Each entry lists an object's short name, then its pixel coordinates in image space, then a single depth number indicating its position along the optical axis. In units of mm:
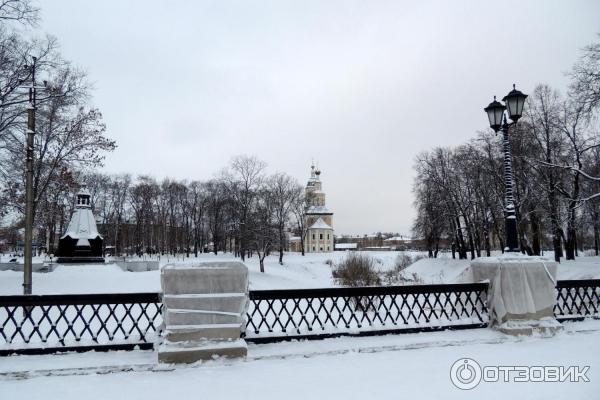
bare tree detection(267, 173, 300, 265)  53250
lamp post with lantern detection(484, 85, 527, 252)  8156
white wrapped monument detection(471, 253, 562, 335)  7246
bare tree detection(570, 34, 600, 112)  18875
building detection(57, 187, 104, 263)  29266
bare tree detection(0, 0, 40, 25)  14461
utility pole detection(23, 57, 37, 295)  11148
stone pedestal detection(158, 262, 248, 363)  5750
